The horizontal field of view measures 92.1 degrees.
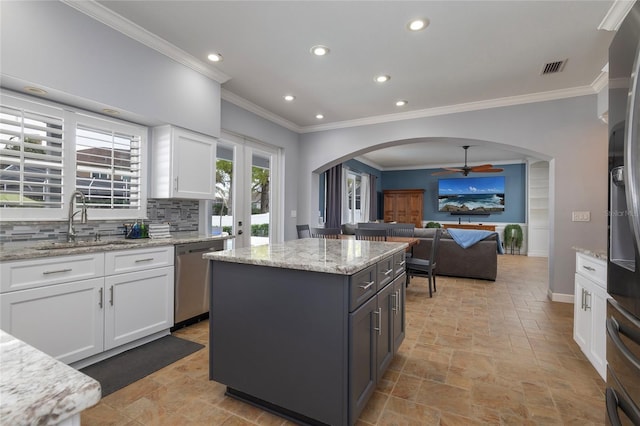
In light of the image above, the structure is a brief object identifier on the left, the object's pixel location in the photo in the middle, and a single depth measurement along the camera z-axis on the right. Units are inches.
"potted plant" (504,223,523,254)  337.1
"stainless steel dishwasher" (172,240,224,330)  116.2
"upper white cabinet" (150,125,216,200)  123.6
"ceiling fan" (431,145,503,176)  278.4
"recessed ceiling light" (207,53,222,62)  125.1
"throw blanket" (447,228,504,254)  204.4
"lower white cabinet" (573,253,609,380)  81.4
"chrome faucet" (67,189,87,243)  99.3
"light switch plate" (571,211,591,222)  153.9
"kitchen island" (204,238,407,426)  62.4
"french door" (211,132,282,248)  167.9
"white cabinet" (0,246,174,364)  76.7
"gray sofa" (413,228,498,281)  205.0
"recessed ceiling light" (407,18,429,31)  102.1
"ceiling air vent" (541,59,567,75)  129.7
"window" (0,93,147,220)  89.1
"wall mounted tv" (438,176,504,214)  362.0
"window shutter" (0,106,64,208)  87.7
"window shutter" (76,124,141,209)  106.7
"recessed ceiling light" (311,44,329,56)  118.7
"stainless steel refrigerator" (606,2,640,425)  38.6
